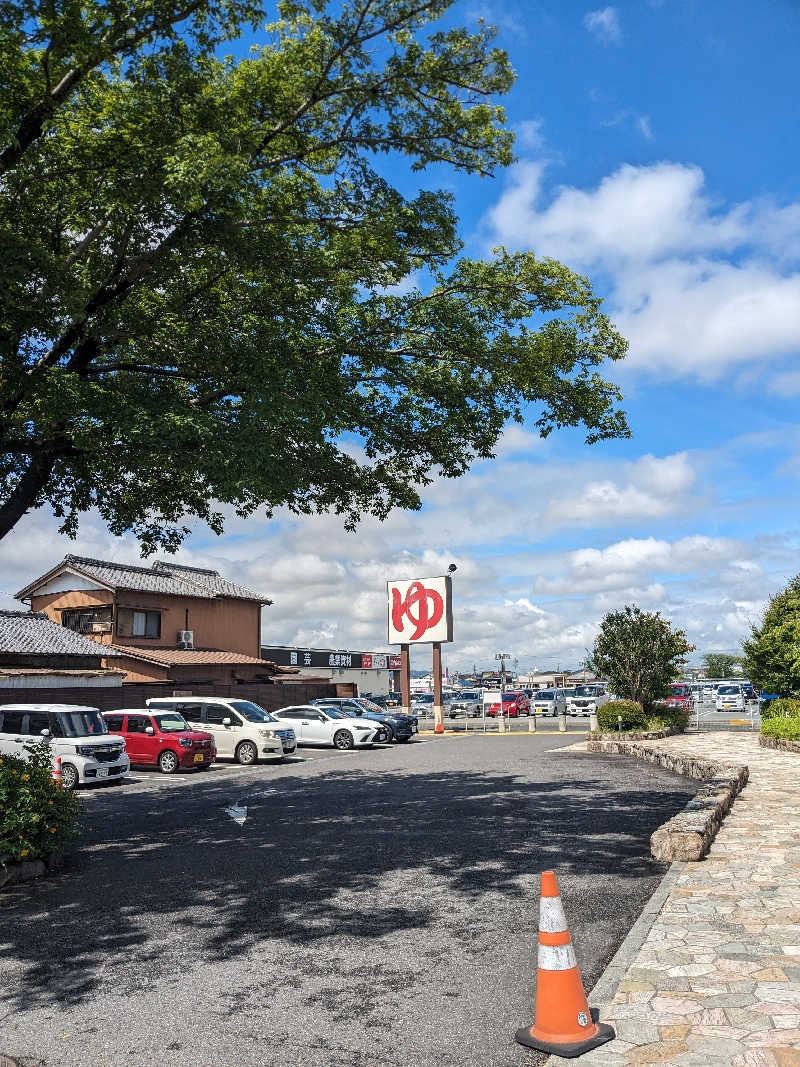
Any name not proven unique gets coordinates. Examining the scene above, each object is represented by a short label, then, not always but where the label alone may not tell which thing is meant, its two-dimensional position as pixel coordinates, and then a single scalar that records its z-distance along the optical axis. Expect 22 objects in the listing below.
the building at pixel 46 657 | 29.92
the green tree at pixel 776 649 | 29.91
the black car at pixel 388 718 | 31.77
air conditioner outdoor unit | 43.91
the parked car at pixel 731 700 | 49.88
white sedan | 28.47
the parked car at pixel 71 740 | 17.95
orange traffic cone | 4.54
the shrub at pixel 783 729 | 22.44
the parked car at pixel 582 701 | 53.13
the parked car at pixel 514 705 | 53.69
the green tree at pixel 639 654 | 29.72
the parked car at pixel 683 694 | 36.58
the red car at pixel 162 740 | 21.09
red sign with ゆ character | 42.00
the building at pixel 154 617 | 41.07
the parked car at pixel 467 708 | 56.34
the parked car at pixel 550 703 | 54.00
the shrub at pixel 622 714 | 27.70
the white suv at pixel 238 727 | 23.27
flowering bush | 8.98
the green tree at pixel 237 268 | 9.11
